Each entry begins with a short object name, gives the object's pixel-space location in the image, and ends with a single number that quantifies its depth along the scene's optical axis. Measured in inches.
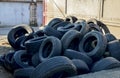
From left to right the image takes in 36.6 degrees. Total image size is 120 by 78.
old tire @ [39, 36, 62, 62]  161.7
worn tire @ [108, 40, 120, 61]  162.9
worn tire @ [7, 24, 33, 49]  236.8
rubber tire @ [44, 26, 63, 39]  192.0
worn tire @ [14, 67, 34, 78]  159.5
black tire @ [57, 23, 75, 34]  194.6
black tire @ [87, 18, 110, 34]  219.3
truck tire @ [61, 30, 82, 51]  171.8
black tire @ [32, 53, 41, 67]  171.6
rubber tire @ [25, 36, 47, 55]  180.4
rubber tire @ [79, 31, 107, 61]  163.9
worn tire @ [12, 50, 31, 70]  175.3
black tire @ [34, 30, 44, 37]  213.0
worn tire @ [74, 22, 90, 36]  187.7
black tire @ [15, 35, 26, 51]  221.4
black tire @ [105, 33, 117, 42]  183.3
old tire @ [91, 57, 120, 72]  141.1
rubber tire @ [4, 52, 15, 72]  182.7
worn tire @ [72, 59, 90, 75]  142.0
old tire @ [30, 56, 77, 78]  125.0
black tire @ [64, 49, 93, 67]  157.4
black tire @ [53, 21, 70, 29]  224.3
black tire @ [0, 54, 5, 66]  195.2
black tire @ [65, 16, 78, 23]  243.2
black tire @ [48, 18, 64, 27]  241.2
